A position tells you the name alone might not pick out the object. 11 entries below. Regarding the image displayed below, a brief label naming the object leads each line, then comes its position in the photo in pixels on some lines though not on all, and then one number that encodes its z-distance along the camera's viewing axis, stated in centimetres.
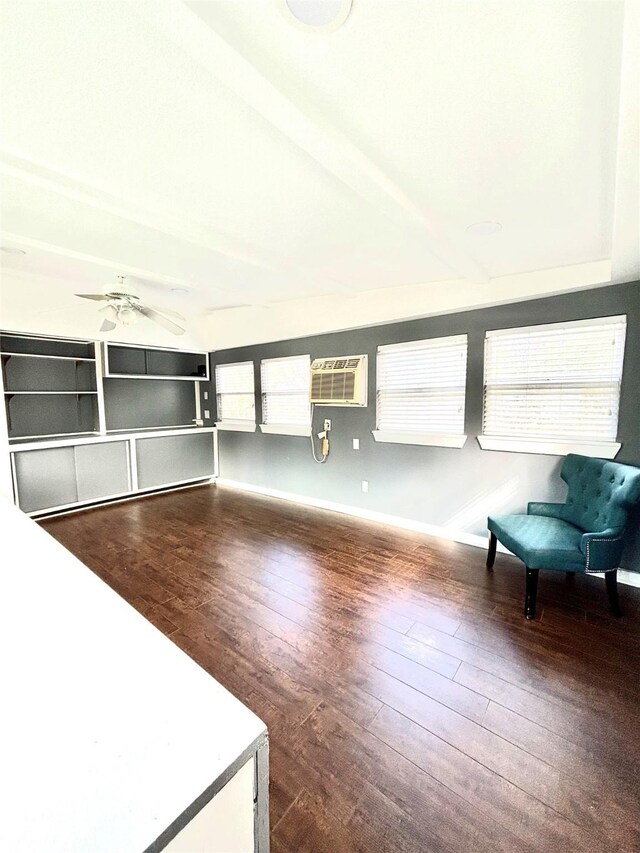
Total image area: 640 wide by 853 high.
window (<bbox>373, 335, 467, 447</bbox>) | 347
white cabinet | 415
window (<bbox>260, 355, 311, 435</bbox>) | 474
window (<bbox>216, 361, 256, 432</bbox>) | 548
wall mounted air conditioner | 404
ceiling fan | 318
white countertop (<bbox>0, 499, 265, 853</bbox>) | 48
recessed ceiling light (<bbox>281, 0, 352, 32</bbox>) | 100
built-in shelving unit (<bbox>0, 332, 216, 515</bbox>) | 426
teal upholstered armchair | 227
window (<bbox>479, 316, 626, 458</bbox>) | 275
